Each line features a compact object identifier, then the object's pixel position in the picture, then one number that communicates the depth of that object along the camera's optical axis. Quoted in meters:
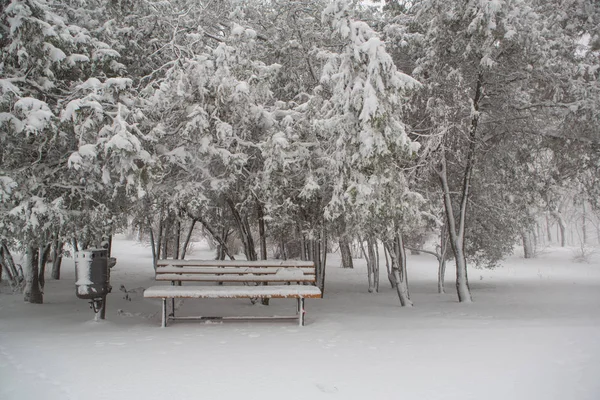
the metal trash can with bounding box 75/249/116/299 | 6.29
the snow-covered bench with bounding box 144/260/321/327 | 6.32
